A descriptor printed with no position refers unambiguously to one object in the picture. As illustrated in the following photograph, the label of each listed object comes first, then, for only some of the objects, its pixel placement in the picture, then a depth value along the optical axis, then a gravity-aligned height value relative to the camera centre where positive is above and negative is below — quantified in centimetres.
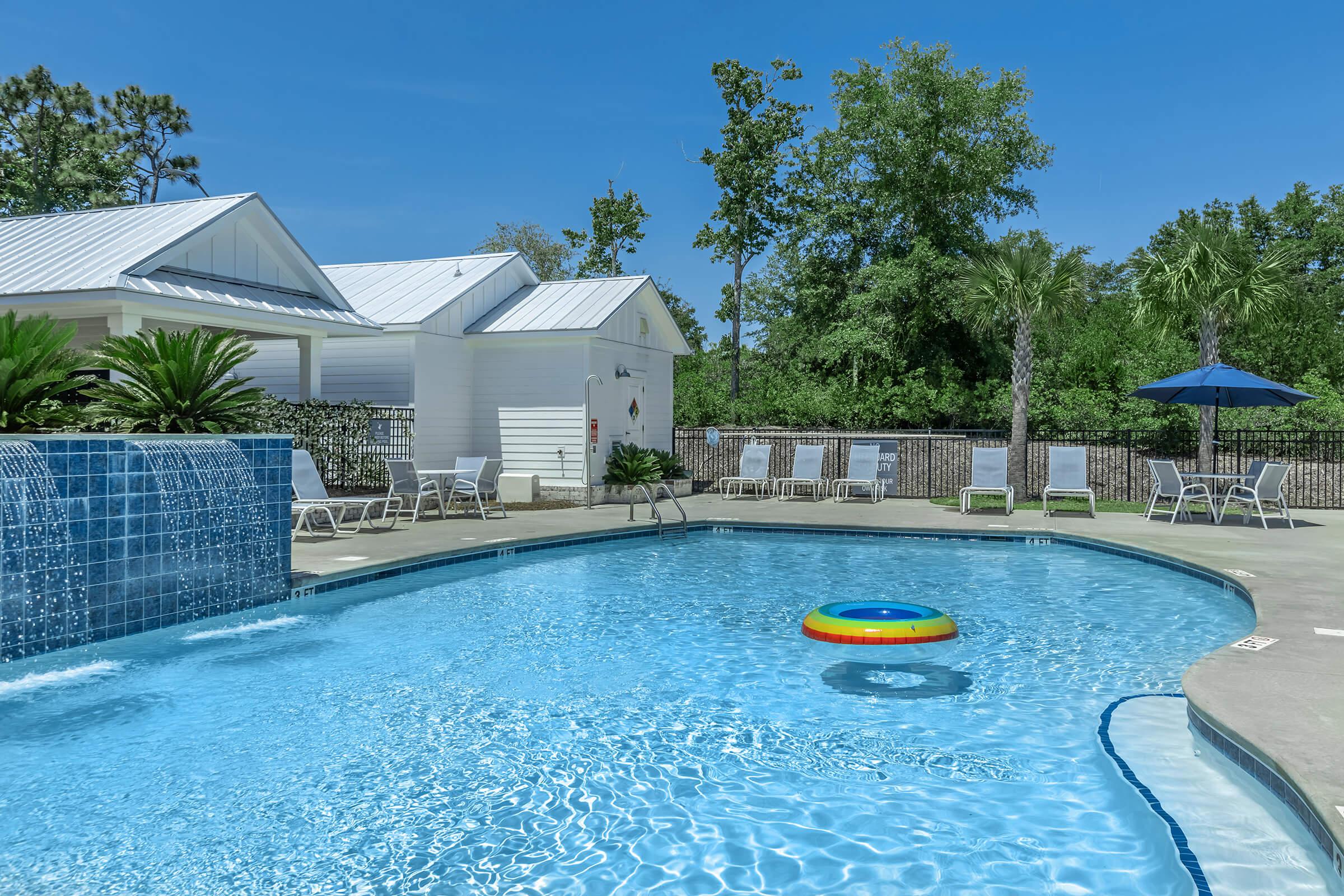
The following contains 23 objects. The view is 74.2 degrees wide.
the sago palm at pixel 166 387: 738 +47
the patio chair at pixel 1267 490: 1232 -55
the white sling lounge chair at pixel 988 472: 1427 -38
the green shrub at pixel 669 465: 1753 -39
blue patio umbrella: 1301 +92
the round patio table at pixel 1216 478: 1255 -40
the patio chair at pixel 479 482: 1341 -57
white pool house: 1183 +193
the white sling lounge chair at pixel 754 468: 1698 -40
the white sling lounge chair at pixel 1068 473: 1376 -36
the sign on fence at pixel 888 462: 1752 -28
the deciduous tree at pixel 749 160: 3028 +986
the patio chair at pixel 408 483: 1272 -57
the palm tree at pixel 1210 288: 1473 +273
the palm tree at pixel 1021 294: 1550 +274
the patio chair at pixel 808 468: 1683 -40
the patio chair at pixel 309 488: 1083 -56
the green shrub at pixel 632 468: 1644 -40
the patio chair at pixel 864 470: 1628 -42
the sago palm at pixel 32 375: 634 +47
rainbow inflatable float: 630 -135
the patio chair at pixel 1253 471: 1305 -30
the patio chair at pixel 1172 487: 1310 -55
